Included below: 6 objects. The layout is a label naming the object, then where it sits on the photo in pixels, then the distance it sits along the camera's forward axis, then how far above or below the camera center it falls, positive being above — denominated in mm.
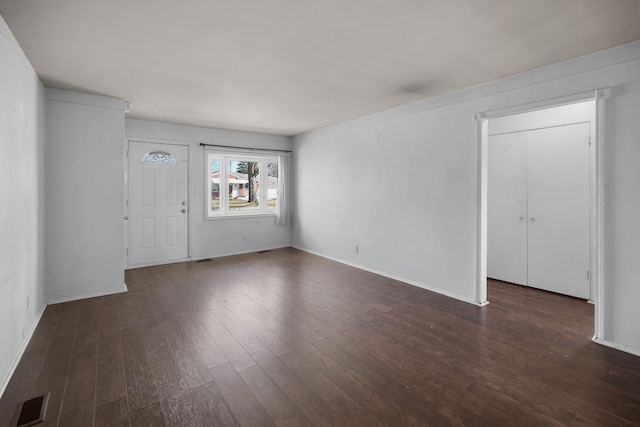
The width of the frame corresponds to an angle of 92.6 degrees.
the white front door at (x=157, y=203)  5154 +175
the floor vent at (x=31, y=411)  1740 -1182
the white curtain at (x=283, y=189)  6703 +519
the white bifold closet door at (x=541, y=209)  3676 +41
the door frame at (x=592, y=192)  2598 +185
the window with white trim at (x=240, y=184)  6102 +605
